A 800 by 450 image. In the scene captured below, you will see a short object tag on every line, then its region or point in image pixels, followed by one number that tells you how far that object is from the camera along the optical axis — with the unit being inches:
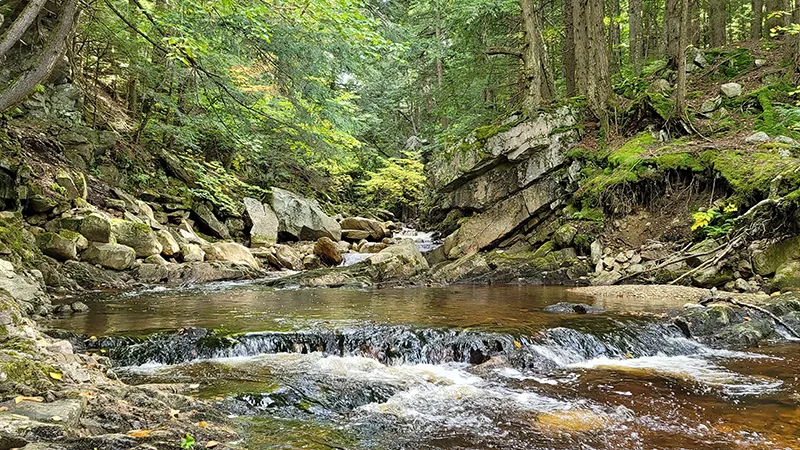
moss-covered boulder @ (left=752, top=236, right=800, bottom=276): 336.5
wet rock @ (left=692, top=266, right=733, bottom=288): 363.3
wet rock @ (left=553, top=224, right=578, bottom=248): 482.9
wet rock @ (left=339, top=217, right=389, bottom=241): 793.6
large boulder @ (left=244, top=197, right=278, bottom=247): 668.1
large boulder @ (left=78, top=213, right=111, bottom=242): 411.8
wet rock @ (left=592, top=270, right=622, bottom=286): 424.2
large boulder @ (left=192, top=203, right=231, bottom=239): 614.1
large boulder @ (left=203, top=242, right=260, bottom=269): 535.2
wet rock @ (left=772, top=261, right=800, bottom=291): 324.2
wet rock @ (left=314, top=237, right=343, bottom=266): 607.2
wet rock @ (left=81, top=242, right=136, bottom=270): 414.0
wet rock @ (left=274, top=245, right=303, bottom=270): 605.6
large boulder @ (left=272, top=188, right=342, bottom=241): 717.3
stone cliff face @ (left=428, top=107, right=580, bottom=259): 541.3
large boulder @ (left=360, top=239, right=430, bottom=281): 513.3
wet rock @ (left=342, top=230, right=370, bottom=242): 784.9
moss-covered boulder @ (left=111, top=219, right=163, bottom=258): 450.6
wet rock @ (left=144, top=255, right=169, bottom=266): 460.0
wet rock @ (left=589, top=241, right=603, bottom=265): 463.7
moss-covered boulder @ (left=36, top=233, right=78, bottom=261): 375.9
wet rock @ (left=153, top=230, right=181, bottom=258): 488.7
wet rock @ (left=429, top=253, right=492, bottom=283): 507.2
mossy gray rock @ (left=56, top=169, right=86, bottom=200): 430.6
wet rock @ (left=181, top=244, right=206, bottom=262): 510.3
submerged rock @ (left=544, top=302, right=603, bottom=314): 307.3
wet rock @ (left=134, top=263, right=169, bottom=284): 442.0
